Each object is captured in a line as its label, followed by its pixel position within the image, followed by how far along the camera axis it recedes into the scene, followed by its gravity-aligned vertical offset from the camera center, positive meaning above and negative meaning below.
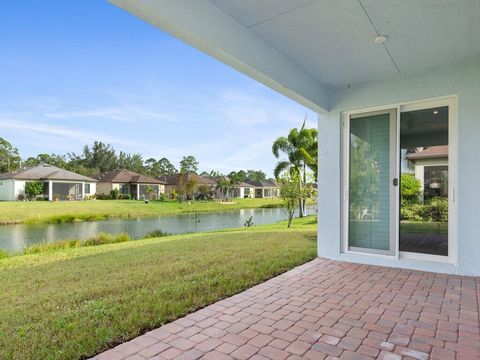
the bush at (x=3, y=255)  6.86 -1.69
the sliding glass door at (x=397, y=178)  4.31 +0.16
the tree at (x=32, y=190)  27.97 -0.49
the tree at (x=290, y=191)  11.22 -0.14
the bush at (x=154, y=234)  11.06 -1.86
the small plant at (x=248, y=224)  14.65 -1.86
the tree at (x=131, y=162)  48.61 +4.04
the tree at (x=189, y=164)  46.34 +3.56
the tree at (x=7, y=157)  35.34 +3.44
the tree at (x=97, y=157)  46.56 +4.52
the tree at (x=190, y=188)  33.94 -0.18
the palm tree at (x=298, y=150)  16.42 +2.19
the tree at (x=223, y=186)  40.84 +0.11
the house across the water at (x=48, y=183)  27.78 +0.21
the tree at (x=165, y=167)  50.78 +3.33
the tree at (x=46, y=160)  39.83 +3.45
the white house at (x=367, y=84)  2.65 +1.33
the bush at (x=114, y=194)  34.72 -0.99
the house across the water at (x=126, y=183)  36.12 +0.32
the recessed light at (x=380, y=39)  3.15 +1.63
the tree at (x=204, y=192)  37.46 -0.69
